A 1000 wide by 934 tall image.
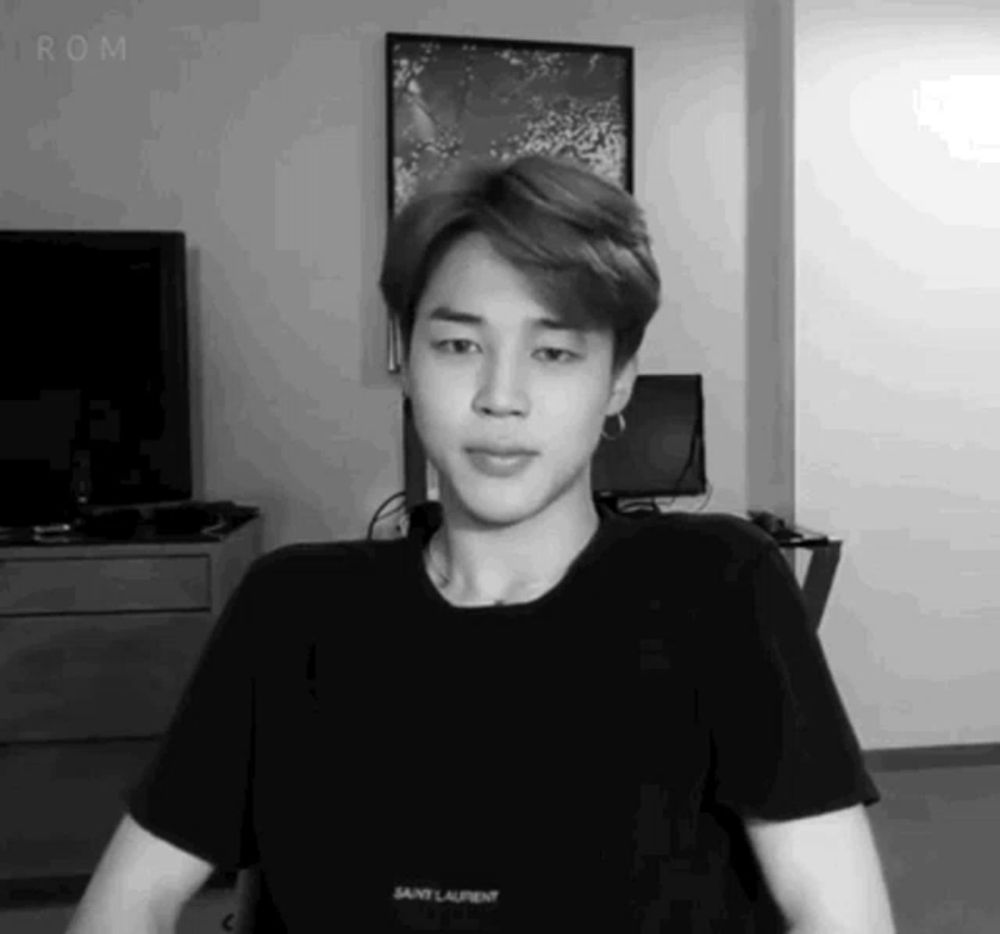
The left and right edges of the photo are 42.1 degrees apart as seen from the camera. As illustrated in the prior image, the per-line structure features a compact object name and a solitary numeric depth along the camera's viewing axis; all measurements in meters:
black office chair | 1.03
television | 3.14
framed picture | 3.46
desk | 3.06
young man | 0.94
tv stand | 2.83
